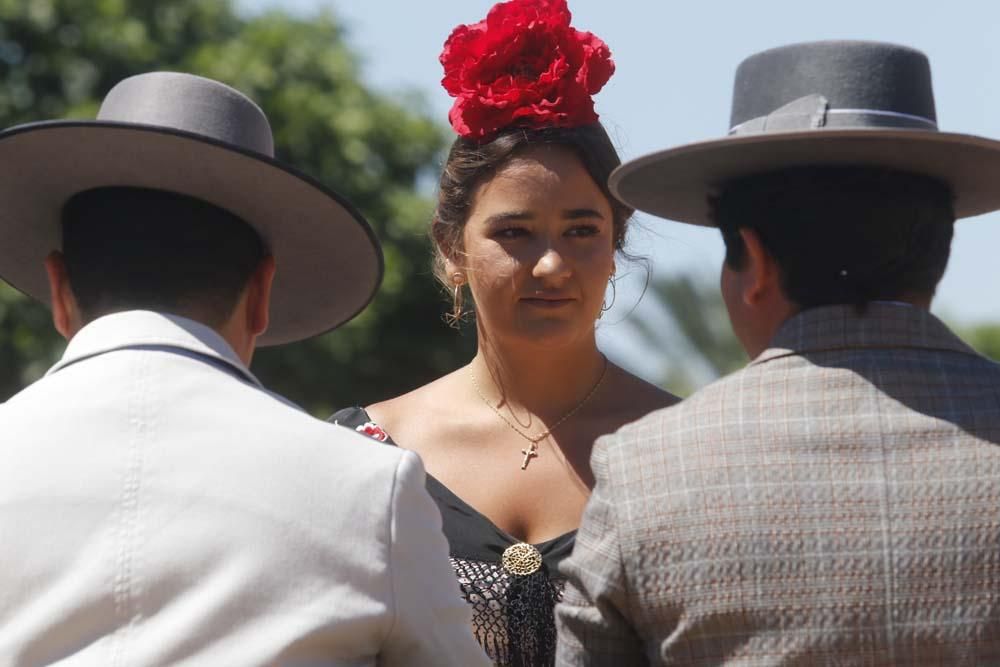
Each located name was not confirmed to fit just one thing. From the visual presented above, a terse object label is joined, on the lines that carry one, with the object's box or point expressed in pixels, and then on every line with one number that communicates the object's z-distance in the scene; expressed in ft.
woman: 28.07
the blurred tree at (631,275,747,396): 110.83
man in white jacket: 16.33
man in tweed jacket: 16.83
